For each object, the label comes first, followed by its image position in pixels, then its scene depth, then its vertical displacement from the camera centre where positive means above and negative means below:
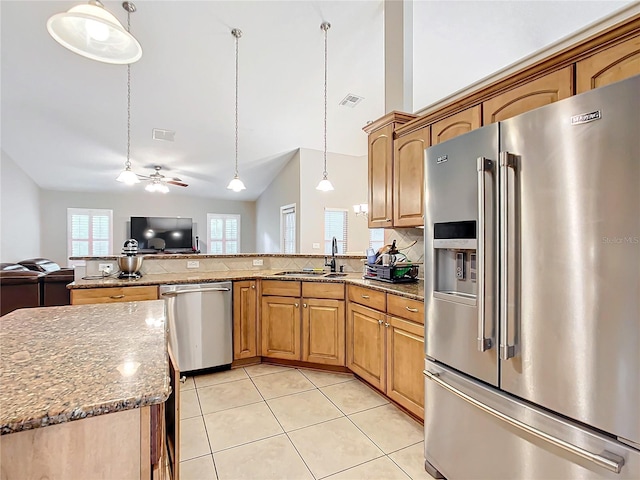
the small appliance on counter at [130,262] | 2.98 -0.22
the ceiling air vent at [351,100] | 4.76 +2.15
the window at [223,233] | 9.37 +0.19
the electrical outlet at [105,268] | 3.08 -0.28
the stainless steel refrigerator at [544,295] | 0.99 -0.21
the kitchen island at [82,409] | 0.67 -0.37
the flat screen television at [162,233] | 8.28 +0.17
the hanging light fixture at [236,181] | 3.46 +0.64
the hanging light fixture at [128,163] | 3.11 +0.83
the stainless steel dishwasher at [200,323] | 2.83 -0.78
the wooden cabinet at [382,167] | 2.74 +0.66
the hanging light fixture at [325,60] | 3.45 +2.27
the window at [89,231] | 7.94 +0.21
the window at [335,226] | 6.66 +0.28
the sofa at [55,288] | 3.81 -0.59
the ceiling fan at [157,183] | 5.89 +1.09
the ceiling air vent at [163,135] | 5.23 +1.78
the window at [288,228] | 6.85 +0.25
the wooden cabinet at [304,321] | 2.93 -0.79
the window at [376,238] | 7.15 +0.03
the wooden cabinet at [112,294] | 2.55 -0.46
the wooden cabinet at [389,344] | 2.09 -0.80
